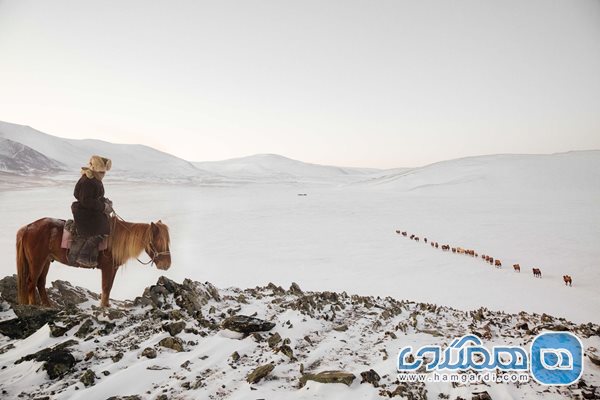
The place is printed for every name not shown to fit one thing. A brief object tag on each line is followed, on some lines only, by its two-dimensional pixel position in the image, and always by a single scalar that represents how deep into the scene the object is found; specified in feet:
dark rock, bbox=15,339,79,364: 11.26
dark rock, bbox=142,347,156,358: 11.67
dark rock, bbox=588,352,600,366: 11.24
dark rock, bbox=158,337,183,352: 12.52
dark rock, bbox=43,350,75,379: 10.64
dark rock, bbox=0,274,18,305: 20.71
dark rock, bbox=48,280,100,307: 22.44
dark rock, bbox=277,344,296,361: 12.19
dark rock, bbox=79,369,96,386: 10.05
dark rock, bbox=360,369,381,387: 10.27
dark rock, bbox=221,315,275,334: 14.43
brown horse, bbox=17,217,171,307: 18.75
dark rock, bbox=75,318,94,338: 13.51
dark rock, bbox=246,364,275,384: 10.32
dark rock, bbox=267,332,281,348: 13.29
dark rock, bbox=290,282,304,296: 23.81
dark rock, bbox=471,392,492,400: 9.21
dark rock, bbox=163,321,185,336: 13.69
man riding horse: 18.08
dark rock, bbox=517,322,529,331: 16.57
